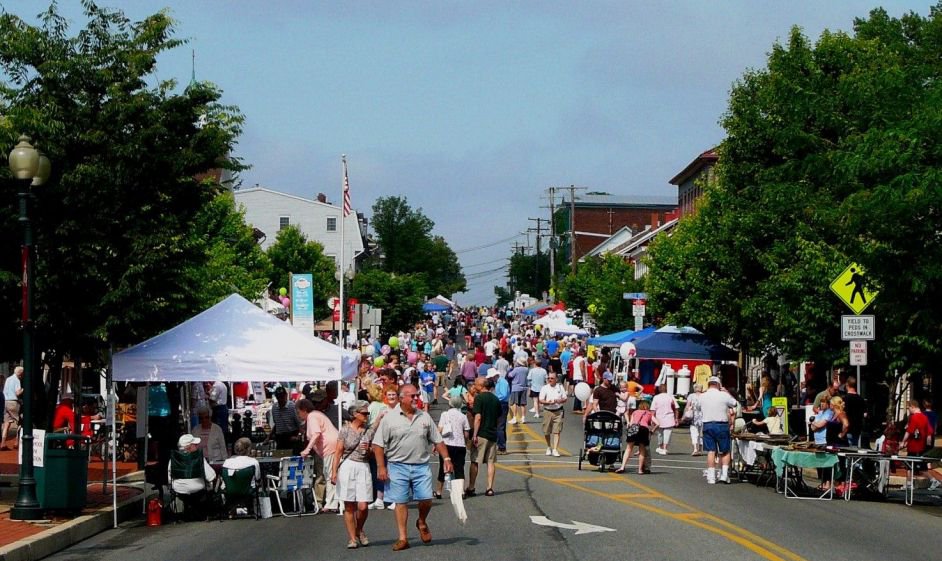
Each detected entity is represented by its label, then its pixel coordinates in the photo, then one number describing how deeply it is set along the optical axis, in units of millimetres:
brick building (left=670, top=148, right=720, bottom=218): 90088
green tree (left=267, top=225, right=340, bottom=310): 88500
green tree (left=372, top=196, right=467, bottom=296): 154000
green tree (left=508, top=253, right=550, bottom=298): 181125
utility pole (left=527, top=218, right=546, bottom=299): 146000
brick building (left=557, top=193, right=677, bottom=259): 176000
